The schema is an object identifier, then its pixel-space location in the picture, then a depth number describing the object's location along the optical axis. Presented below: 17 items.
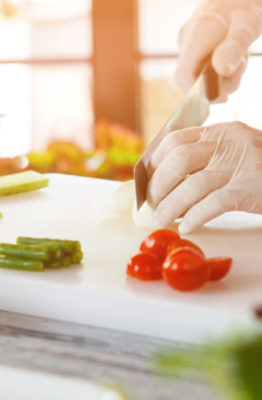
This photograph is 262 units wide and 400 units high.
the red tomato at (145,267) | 0.73
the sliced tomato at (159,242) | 0.76
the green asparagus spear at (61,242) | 0.76
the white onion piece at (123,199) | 0.98
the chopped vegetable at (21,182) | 1.07
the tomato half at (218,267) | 0.71
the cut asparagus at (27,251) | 0.75
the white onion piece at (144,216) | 0.93
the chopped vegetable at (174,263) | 0.69
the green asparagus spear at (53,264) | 0.76
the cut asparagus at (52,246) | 0.75
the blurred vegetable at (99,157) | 1.64
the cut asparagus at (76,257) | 0.77
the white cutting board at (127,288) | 0.68
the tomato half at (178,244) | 0.74
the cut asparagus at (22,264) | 0.75
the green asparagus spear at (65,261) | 0.76
